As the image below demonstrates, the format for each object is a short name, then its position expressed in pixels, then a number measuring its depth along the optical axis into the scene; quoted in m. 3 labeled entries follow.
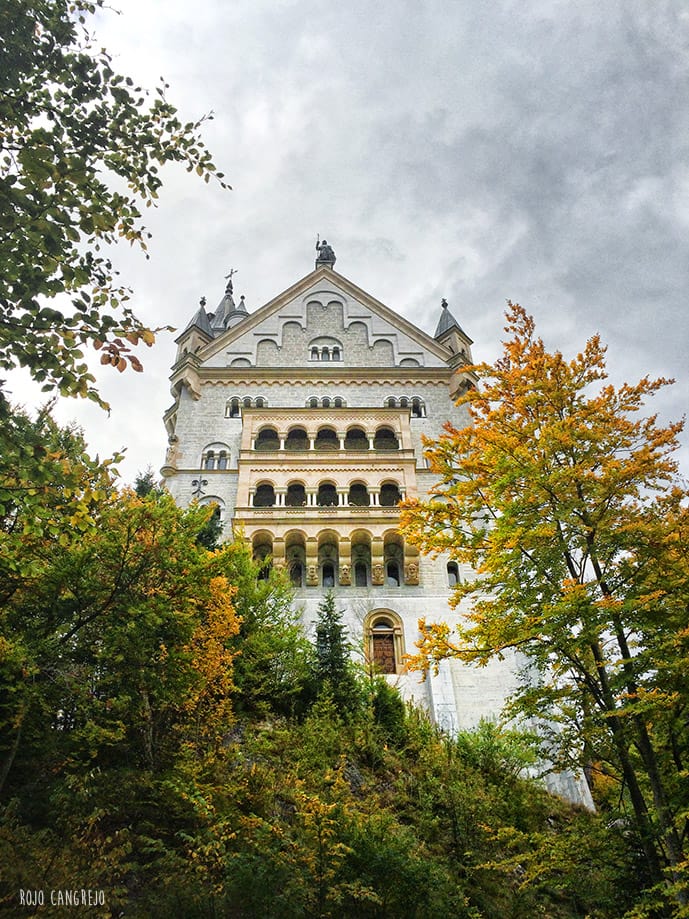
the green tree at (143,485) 20.40
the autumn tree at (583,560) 8.18
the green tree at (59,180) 5.52
